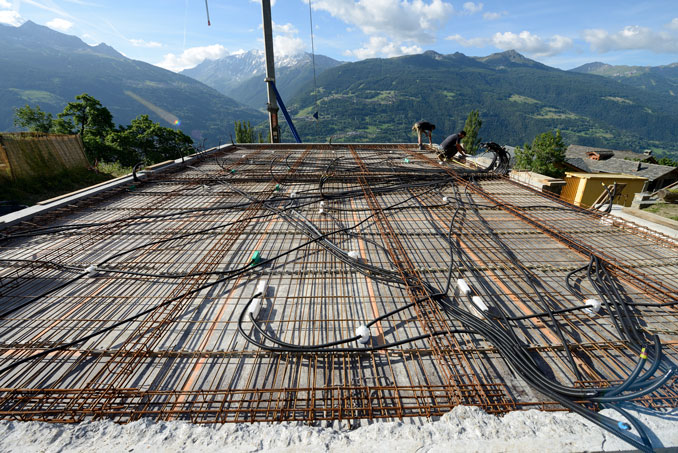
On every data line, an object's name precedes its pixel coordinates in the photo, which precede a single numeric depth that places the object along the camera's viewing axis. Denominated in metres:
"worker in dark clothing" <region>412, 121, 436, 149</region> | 13.94
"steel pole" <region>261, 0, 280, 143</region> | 18.08
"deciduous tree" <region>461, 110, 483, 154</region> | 63.84
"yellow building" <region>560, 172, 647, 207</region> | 18.33
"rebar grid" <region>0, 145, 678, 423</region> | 2.80
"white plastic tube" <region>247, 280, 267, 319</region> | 3.72
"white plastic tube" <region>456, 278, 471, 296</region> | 4.07
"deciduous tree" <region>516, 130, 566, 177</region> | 42.03
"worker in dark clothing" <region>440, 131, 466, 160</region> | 11.45
